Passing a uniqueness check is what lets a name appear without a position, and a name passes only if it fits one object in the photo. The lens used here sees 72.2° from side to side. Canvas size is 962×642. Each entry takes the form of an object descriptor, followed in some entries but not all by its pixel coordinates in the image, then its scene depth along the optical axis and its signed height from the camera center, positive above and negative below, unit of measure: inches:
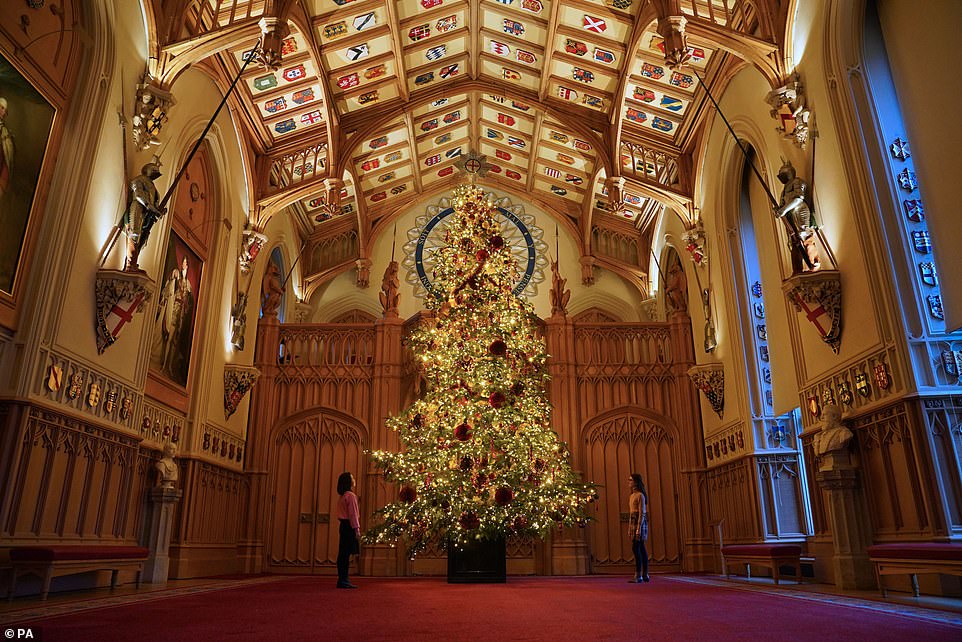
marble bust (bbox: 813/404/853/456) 309.6 +43.3
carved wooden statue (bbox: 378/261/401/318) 604.7 +213.7
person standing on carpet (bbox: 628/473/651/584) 362.9 +5.8
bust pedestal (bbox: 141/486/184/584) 371.6 +2.6
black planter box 370.9 -16.4
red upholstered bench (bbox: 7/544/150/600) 253.3 -9.2
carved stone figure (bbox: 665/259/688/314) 593.9 +207.3
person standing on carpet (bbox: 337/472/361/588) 324.5 +3.7
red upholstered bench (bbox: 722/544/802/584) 332.5 -12.6
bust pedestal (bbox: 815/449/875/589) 297.9 +4.0
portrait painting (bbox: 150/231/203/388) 416.8 +142.0
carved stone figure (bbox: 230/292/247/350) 525.7 +163.4
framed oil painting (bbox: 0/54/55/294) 272.2 +153.9
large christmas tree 365.1 +60.2
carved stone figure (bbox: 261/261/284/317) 601.3 +214.0
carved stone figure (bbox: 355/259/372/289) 732.0 +277.3
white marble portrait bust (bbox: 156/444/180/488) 384.8 +37.0
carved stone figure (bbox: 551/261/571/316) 602.5 +205.5
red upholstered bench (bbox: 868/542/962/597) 205.8 -9.7
